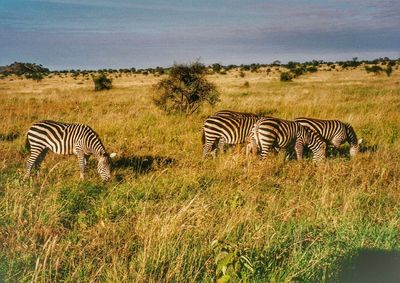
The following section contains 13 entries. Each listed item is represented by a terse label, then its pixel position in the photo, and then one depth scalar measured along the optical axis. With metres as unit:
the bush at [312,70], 65.28
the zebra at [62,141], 9.29
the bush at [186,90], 21.30
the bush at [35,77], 63.35
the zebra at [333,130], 11.84
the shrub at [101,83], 40.00
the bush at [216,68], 78.81
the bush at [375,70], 54.20
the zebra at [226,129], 11.67
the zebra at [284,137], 10.35
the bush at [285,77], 47.91
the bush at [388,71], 49.84
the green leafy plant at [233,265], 3.56
